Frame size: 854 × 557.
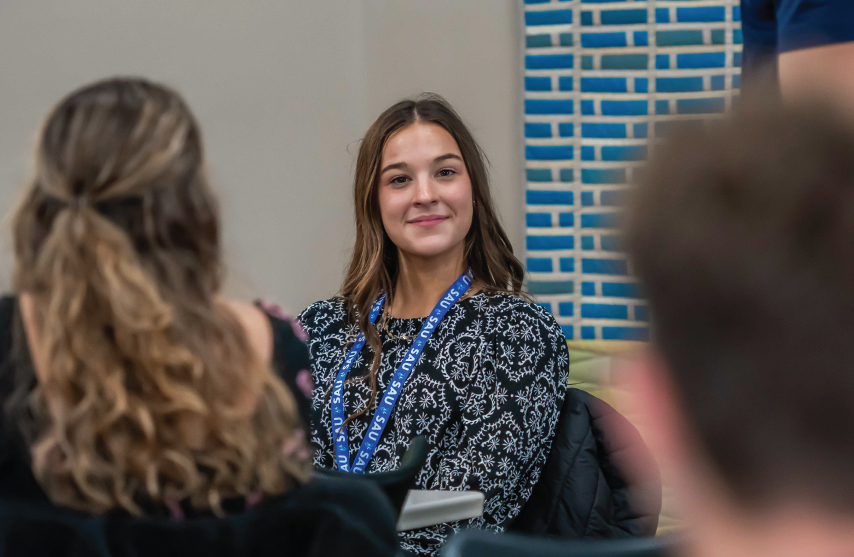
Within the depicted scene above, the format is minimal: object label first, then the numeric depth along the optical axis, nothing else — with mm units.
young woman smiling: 4395
